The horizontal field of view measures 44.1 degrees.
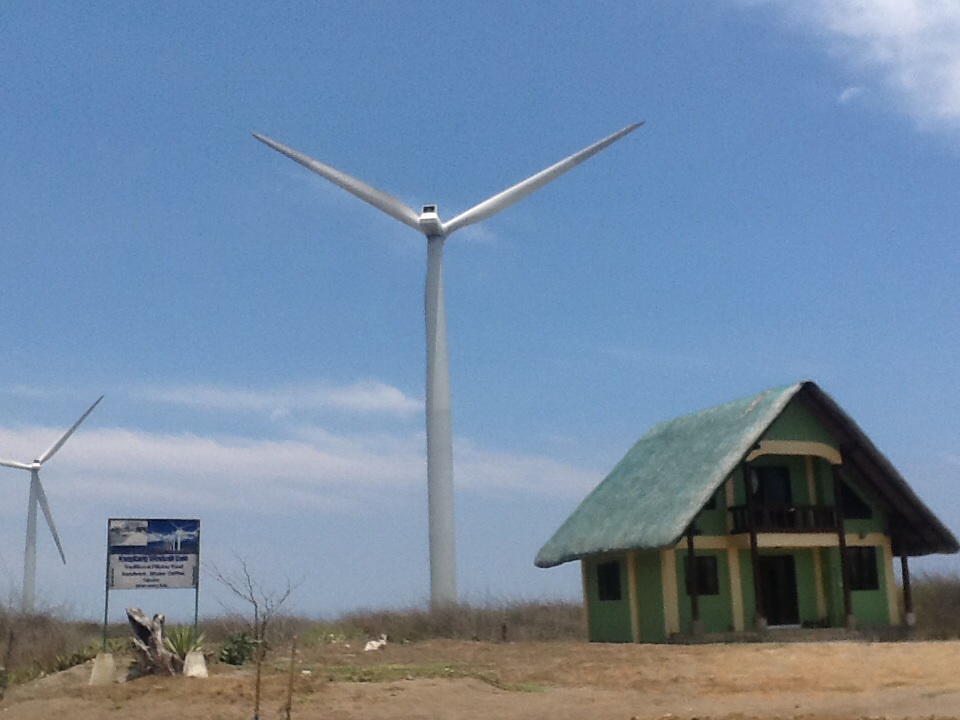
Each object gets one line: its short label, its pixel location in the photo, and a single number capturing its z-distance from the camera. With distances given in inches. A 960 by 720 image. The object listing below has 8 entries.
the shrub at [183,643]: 869.8
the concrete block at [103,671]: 850.1
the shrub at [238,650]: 989.8
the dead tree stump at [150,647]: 837.8
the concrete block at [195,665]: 850.1
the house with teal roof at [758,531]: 1171.9
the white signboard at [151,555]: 949.8
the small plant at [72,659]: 1049.5
